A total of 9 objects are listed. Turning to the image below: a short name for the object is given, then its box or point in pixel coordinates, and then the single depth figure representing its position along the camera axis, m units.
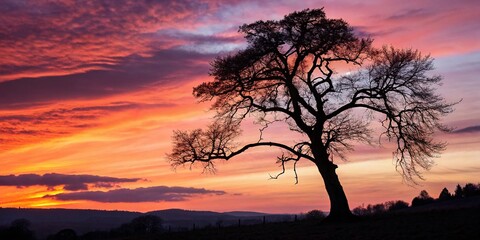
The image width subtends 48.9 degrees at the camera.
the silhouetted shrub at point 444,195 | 69.56
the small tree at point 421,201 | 68.53
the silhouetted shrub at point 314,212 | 67.97
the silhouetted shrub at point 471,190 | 67.53
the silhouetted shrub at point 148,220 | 61.84
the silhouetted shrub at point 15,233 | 49.31
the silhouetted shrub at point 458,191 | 73.55
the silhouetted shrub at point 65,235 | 46.44
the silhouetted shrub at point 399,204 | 79.91
